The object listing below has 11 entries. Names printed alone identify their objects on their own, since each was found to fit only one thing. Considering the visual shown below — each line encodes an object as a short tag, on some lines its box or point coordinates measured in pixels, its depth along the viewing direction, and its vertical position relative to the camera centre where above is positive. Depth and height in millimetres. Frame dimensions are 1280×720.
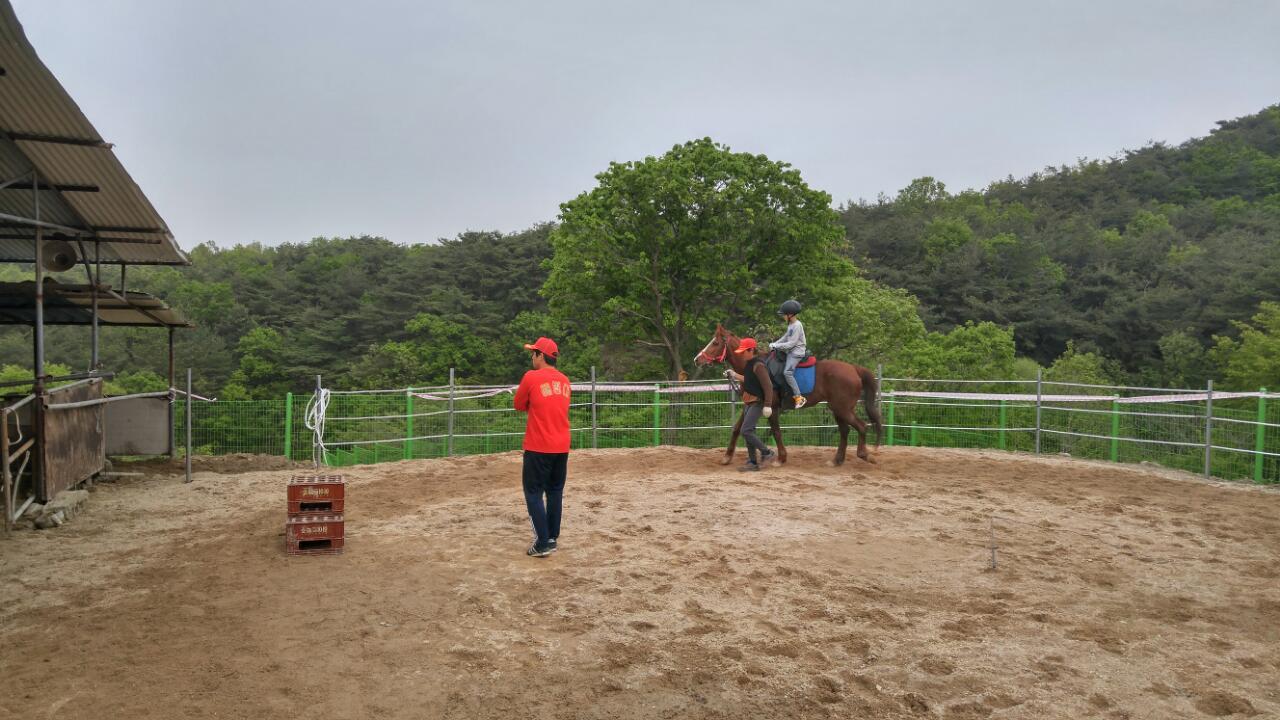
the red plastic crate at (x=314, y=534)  6164 -1614
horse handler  10188 -770
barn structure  7262 +822
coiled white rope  7691 -891
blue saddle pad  10398 -519
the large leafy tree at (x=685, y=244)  21172 +2476
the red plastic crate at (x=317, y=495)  6180 -1315
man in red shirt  6156 -870
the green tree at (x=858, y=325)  23922 +482
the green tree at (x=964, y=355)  25844 -412
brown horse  10461 -621
